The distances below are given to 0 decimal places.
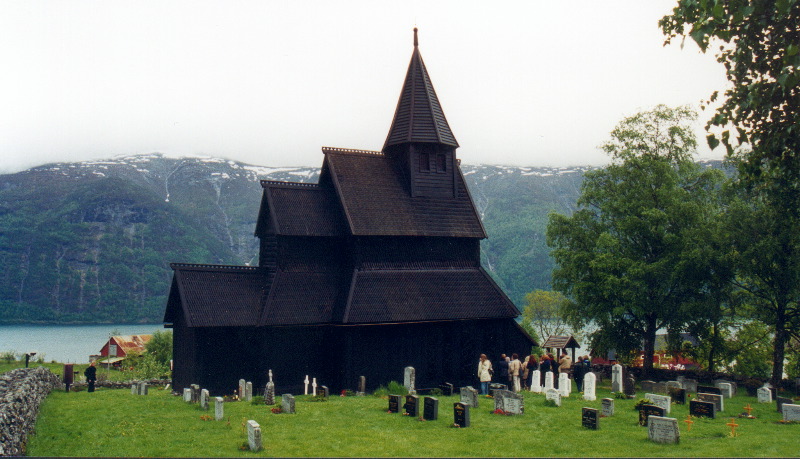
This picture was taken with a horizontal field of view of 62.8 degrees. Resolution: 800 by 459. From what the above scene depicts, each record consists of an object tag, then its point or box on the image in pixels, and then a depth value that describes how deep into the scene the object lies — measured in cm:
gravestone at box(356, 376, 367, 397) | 2775
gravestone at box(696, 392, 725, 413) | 2314
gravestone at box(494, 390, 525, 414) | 2092
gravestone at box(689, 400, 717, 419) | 2090
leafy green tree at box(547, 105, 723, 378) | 3494
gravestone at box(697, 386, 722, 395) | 2662
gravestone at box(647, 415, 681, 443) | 1636
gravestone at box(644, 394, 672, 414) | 2138
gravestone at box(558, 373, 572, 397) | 2572
